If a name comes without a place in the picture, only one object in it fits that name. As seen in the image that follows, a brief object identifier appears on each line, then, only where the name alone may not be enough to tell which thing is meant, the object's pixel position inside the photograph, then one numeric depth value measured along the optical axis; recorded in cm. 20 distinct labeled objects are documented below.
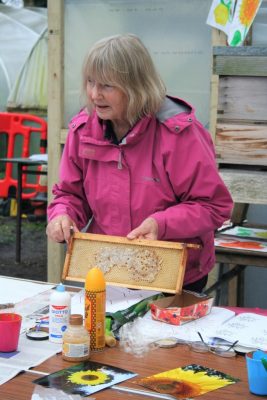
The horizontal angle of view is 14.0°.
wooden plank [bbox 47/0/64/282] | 803
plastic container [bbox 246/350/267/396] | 308
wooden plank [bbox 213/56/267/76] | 597
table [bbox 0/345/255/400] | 309
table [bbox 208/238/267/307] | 630
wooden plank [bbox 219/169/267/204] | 637
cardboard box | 404
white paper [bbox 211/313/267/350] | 375
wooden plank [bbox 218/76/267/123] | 606
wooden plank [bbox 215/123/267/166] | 619
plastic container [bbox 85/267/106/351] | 360
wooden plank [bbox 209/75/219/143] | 734
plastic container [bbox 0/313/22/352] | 354
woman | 417
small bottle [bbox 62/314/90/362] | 344
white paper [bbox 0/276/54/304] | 460
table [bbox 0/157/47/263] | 1233
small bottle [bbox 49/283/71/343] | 368
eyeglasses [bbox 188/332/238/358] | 362
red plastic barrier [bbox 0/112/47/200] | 1671
